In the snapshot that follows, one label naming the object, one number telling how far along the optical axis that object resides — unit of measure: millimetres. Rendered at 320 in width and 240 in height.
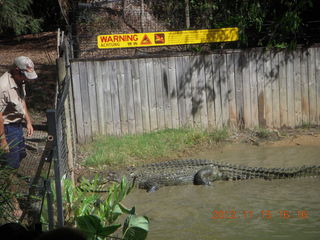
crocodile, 7871
